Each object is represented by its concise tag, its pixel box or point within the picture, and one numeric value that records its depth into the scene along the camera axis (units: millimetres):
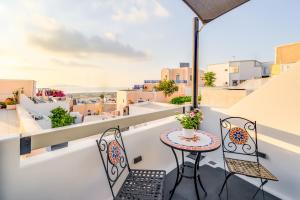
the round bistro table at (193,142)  1534
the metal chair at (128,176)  1298
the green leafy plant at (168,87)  23141
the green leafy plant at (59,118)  8406
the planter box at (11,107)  10051
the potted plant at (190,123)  1817
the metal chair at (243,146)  1699
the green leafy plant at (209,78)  21683
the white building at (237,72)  20766
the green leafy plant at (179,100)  17450
